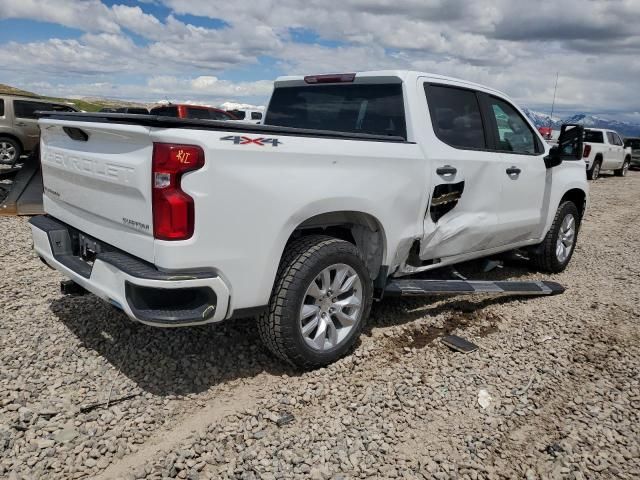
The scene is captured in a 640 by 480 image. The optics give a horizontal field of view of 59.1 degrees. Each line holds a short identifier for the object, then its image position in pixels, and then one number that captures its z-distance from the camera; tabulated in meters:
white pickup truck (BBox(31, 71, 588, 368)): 2.77
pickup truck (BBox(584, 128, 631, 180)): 18.94
